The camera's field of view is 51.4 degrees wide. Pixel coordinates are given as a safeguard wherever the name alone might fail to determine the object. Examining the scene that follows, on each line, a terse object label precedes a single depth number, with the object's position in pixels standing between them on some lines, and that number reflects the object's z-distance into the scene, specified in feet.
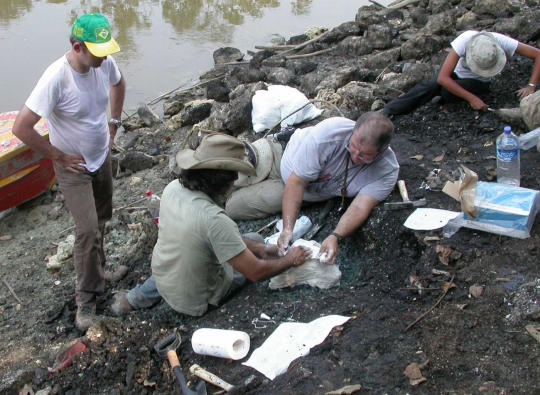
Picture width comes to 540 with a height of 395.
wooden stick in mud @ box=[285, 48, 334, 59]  34.58
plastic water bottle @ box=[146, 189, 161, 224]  17.77
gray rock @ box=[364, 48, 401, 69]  28.91
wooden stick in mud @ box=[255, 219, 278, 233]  17.10
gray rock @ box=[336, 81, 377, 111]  23.49
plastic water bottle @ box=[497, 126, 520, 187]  14.60
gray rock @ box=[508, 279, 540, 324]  10.46
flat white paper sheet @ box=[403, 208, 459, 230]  13.94
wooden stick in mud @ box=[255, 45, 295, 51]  36.99
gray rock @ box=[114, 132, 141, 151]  28.37
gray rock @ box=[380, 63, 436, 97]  23.86
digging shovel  10.47
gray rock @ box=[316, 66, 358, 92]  26.78
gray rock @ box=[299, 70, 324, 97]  27.75
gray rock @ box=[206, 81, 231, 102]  29.30
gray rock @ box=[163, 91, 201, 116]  32.30
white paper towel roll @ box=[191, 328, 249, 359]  11.15
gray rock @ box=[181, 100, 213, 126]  28.78
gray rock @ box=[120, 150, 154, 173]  25.12
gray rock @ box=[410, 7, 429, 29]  35.04
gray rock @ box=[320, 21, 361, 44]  35.78
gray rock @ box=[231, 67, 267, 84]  31.45
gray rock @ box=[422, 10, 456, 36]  29.73
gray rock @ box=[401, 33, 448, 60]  27.96
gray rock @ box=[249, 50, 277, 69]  34.86
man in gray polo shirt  14.14
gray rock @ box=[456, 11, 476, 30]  31.19
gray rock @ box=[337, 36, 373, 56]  33.14
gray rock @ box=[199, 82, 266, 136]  24.08
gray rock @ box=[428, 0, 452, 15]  34.73
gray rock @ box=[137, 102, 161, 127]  31.31
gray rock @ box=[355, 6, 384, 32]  35.63
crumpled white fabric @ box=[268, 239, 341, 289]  13.85
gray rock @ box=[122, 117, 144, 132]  31.35
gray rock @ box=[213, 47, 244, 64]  38.27
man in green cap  13.19
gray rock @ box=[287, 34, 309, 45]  37.81
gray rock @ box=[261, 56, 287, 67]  33.04
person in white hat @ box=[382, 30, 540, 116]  18.86
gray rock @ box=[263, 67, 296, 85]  30.18
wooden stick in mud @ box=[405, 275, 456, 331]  11.04
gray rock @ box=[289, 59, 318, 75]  31.86
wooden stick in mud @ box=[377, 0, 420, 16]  38.48
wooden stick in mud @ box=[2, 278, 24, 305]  16.82
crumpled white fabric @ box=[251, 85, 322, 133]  22.54
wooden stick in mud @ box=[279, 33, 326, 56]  36.35
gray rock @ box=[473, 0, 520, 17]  31.32
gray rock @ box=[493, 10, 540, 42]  24.91
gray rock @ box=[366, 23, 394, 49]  32.68
